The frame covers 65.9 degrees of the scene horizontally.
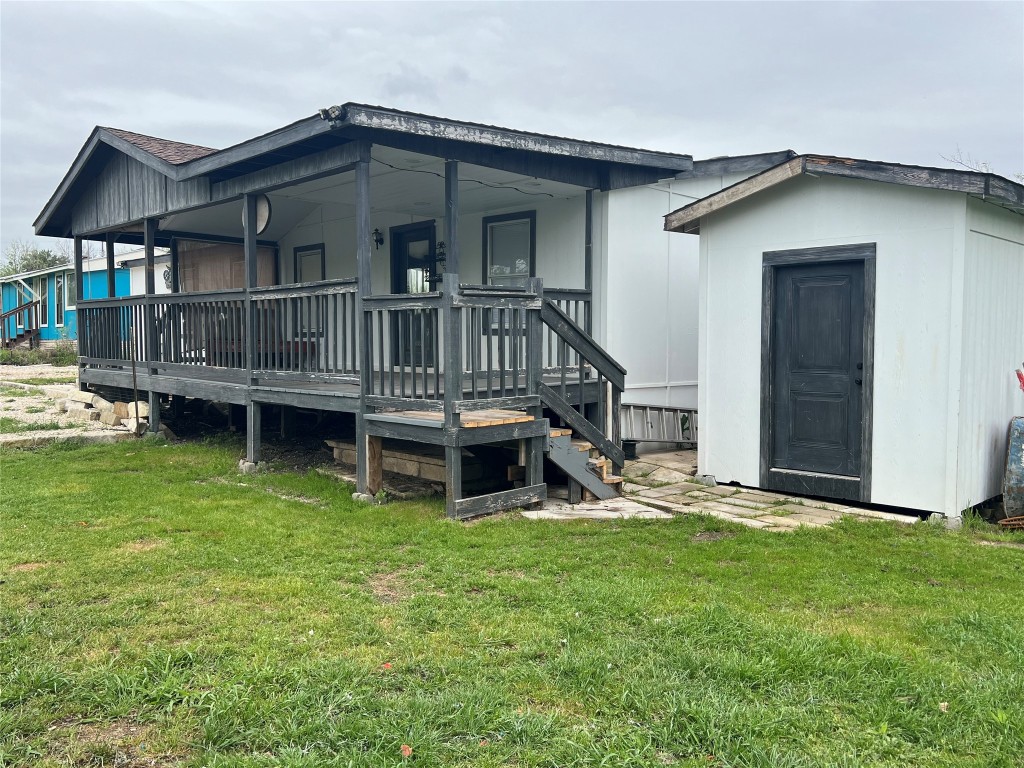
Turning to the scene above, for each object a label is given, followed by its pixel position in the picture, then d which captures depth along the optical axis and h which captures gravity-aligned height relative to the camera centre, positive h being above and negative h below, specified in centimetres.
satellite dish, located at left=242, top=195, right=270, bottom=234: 866 +142
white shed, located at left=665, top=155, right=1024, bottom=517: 611 +9
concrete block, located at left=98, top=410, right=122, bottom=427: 1089 -111
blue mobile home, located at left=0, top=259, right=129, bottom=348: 2767 +137
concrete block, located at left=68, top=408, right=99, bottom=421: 1170 -112
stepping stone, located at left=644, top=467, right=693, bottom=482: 784 -138
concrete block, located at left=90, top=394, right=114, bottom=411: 1140 -95
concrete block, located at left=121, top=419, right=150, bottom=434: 1038 -115
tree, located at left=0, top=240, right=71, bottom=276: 4559 +494
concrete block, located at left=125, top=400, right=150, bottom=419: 1073 -96
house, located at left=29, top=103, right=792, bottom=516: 650 +88
